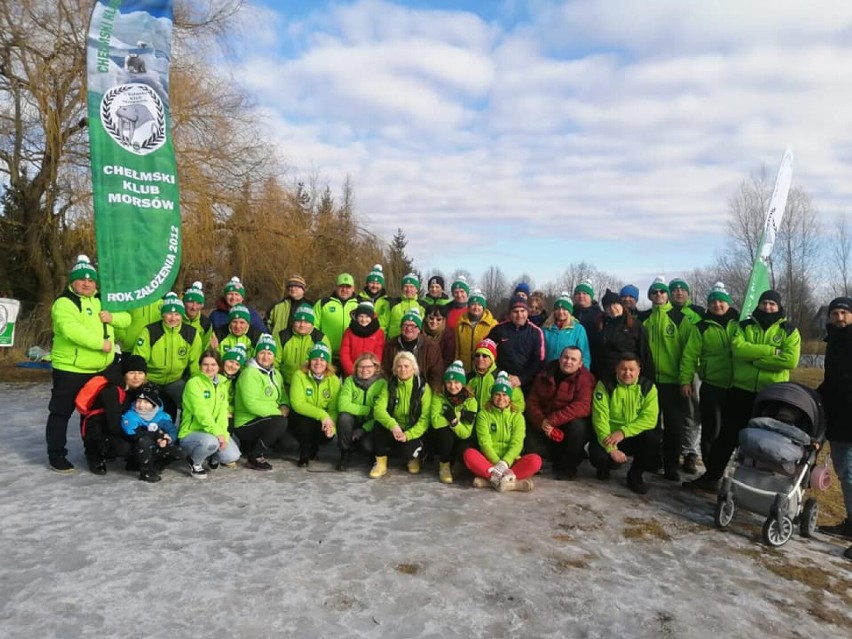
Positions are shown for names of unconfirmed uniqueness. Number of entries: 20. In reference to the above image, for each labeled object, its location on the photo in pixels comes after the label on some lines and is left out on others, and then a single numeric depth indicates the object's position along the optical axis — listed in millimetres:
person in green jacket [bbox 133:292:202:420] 6340
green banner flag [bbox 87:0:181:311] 5742
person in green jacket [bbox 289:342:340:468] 6320
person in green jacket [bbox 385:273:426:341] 7719
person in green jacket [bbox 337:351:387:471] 6262
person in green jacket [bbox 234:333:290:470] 6207
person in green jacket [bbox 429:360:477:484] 5980
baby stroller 4578
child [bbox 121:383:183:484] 5559
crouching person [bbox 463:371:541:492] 5734
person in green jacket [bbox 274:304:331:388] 6797
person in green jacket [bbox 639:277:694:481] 6383
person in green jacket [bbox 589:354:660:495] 5832
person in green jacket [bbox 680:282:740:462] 6082
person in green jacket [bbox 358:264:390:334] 7816
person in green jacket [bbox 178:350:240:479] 5770
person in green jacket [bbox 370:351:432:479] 6082
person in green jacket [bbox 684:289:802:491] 5402
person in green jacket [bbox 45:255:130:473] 5500
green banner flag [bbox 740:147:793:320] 7368
